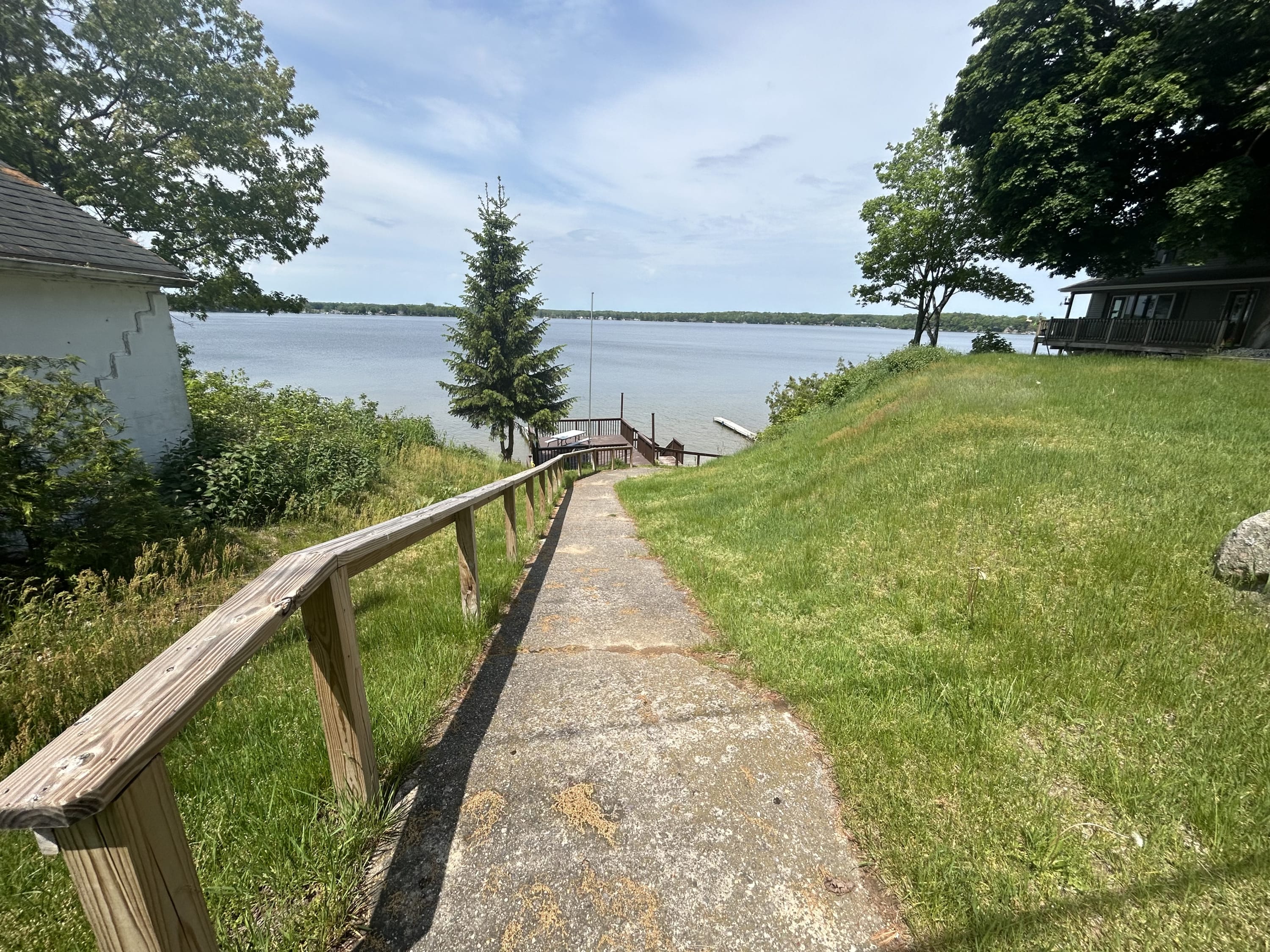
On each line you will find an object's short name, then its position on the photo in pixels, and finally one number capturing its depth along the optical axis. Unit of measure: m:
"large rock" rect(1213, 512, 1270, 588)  3.18
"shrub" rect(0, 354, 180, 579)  4.67
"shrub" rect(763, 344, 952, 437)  17.39
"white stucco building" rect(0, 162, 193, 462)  6.56
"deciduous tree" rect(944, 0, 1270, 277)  13.22
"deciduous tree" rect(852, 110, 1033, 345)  23.36
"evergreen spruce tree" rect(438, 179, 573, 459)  20.09
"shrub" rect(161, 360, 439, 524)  8.05
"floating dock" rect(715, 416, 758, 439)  30.31
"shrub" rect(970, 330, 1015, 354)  20.84
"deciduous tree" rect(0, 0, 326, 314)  12.52
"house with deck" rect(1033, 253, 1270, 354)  17.31
